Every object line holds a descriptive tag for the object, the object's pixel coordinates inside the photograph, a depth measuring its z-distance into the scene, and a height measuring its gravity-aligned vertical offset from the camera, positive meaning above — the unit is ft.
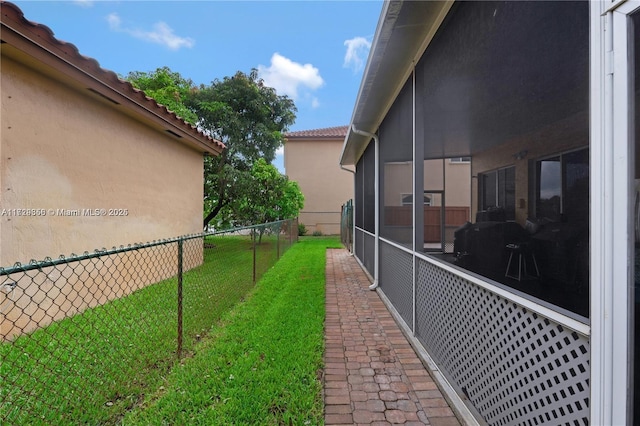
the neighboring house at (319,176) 67.77 +8.15
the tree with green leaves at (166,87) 33.65 +15.46
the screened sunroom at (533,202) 3.74 +0.17
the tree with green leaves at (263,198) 40.66 +2.01
